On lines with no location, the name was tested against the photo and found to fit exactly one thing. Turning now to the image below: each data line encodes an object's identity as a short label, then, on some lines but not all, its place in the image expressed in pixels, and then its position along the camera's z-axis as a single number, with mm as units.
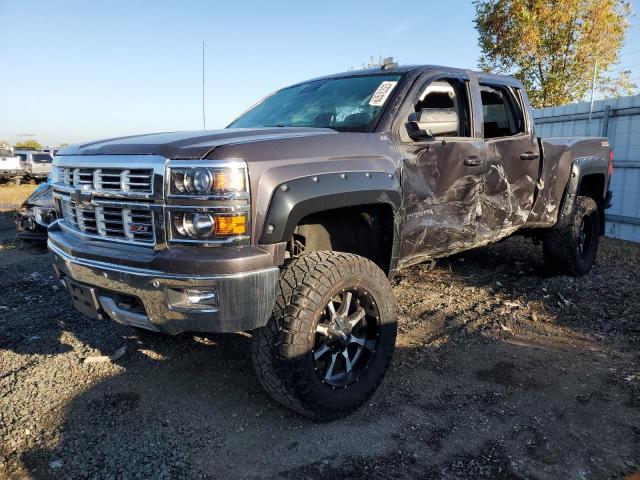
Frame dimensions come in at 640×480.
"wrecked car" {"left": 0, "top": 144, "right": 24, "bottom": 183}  20484
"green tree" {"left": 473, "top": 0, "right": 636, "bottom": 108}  15625
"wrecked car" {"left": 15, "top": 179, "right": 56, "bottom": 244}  7004
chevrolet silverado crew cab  2363
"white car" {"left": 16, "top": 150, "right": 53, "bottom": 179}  21359
